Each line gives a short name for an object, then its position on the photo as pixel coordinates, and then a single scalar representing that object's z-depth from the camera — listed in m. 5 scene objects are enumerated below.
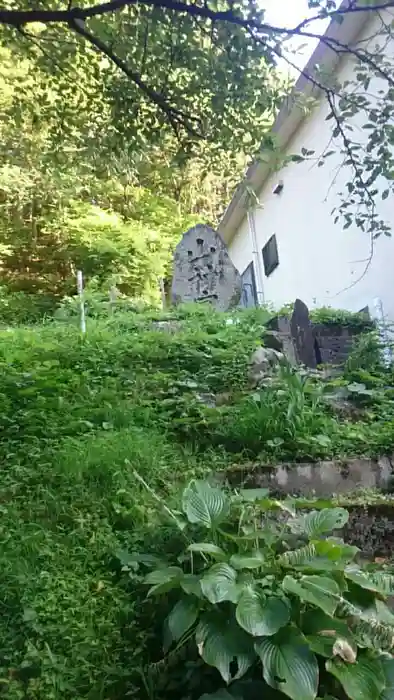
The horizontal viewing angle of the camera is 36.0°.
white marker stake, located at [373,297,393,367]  5.45
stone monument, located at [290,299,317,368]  5.53
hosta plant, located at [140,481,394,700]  1.74
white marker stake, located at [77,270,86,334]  6.21
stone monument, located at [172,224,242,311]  7.93
